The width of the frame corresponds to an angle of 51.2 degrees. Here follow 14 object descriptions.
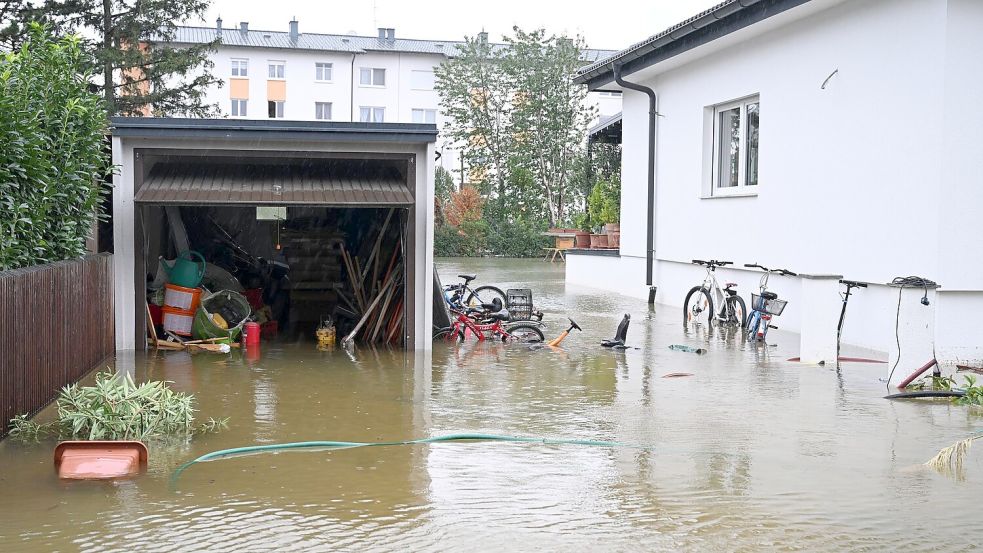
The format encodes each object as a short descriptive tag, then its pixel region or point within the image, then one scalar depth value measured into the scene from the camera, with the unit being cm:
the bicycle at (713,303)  1493
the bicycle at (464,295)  1464
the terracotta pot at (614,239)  2355
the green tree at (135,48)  3127
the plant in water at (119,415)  713
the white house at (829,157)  1121
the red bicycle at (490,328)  1349
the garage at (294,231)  1172
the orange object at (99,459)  628
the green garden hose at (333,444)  682
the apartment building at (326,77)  5756
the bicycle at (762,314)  1316
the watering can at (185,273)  1287
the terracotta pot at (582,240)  2557
